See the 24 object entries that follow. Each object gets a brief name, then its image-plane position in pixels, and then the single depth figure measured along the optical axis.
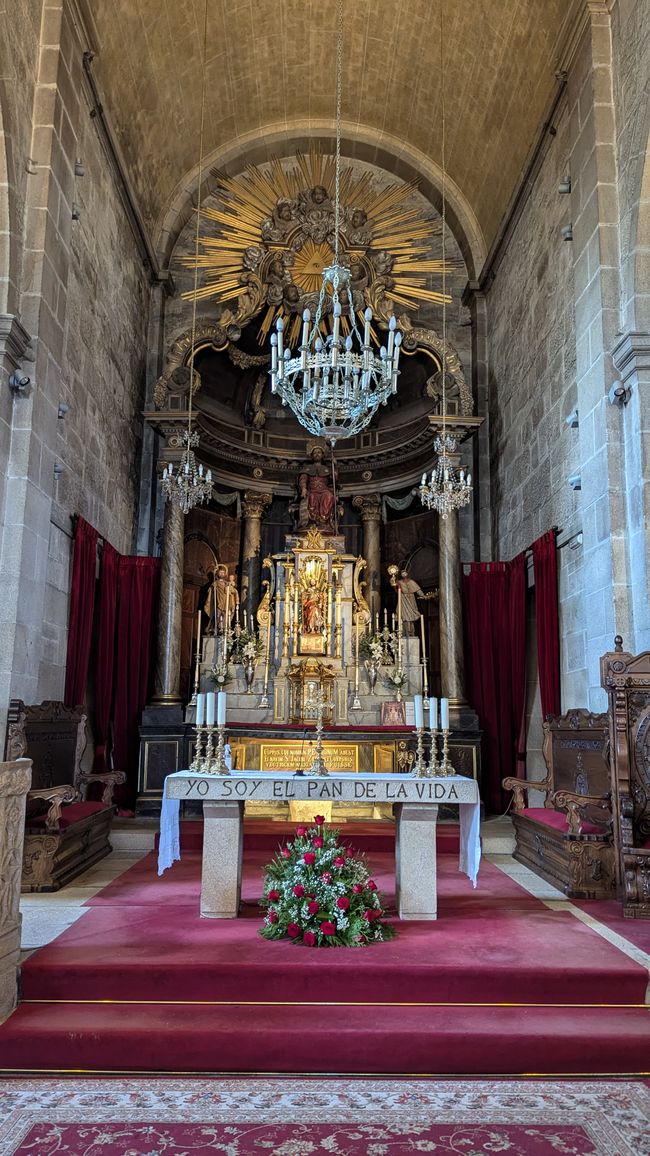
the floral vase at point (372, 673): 11.72
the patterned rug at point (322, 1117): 3.32
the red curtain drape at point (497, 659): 11.28
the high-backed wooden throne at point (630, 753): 6.40
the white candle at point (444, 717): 5.79
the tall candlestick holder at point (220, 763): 6.11
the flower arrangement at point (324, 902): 5.16
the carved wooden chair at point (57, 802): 6.88
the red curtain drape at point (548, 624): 9.73
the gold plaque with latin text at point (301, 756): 10.29
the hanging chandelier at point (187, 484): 9.91
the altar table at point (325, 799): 5.82
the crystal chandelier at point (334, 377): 7.76
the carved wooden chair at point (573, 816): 6.75
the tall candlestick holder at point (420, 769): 5.98
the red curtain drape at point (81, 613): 9.22
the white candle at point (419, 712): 5.86
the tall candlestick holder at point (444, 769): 6.05
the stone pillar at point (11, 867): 4.39
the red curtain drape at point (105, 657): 10.53
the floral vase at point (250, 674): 11.65
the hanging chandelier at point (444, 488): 9.76
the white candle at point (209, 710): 6.04
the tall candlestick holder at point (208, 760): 6.11
